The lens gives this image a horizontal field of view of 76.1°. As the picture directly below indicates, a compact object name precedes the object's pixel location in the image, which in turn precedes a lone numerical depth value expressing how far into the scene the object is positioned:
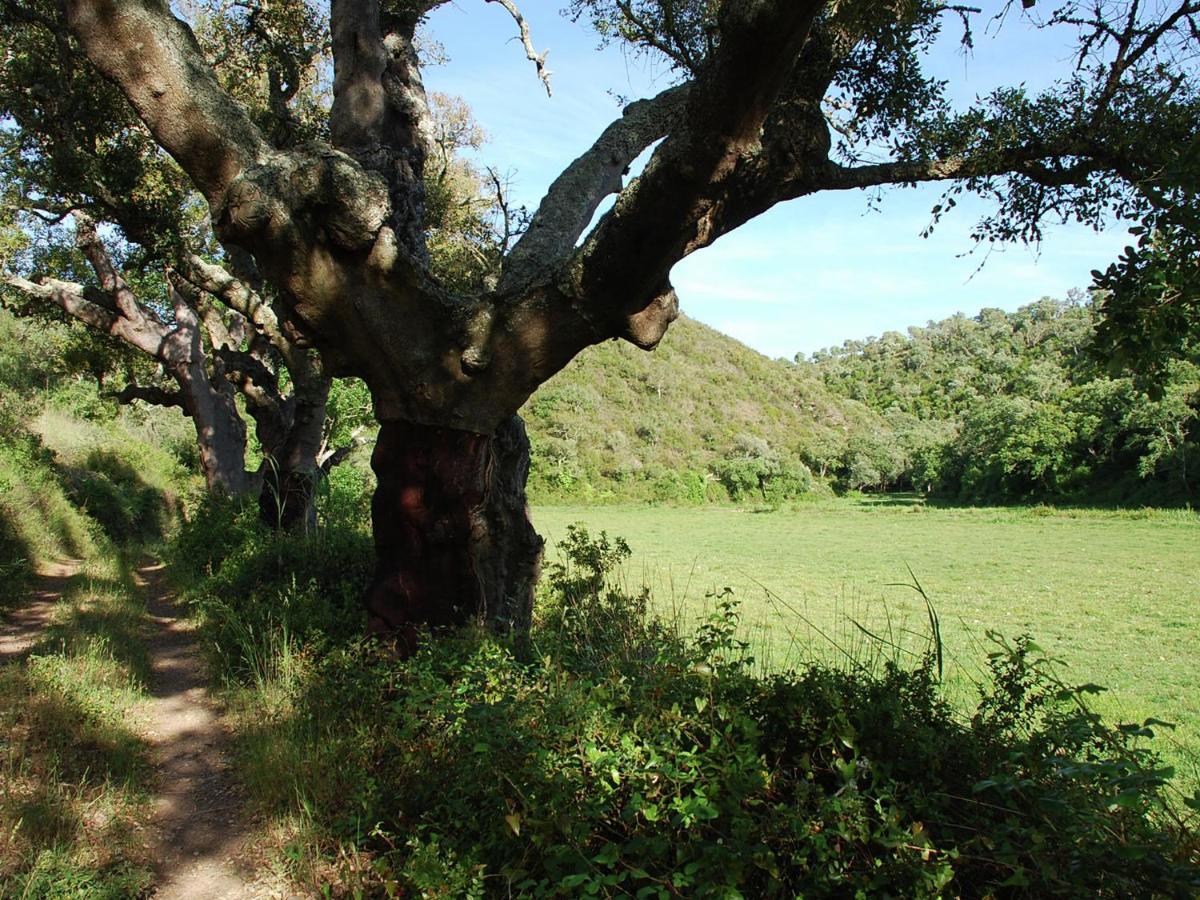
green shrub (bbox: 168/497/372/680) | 6.20
